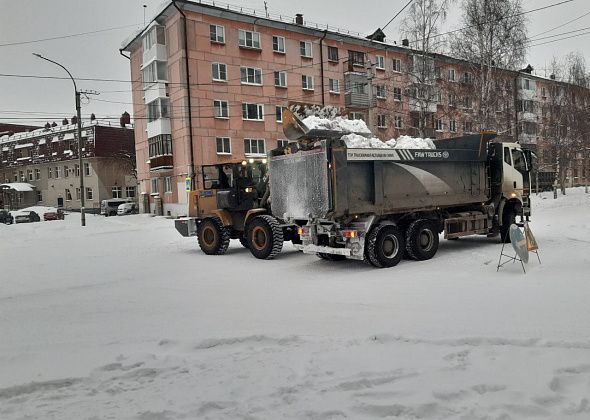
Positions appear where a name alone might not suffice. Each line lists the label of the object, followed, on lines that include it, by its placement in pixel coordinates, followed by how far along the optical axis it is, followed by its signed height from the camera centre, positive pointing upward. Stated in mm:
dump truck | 9547 +35
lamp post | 26052 +4765
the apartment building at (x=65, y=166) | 50469 +4986
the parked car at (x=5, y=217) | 33469 -433
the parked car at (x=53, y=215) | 36125 -450
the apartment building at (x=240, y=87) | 28625 +7940
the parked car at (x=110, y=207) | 42188 +16
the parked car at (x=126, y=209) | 39969 -213
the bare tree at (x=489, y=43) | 25219 +8009
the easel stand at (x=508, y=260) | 8612 -1419
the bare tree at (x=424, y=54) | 27150 +8281
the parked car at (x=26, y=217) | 34500 -493
